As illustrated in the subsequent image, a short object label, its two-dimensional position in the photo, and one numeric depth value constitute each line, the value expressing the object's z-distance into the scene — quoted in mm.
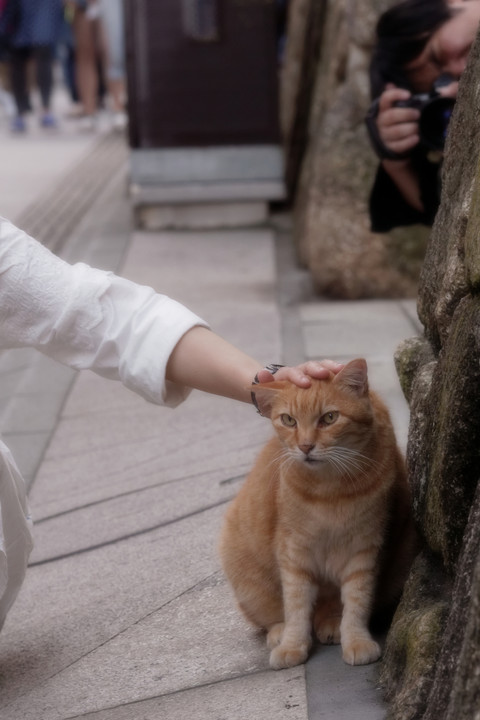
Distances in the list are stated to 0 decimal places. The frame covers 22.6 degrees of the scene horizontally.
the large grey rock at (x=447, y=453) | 1951
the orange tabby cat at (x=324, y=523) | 2398
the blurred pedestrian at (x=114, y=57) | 13375
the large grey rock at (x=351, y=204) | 6031
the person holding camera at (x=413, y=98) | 3471
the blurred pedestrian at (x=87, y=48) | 13969
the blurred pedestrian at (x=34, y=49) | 13383
